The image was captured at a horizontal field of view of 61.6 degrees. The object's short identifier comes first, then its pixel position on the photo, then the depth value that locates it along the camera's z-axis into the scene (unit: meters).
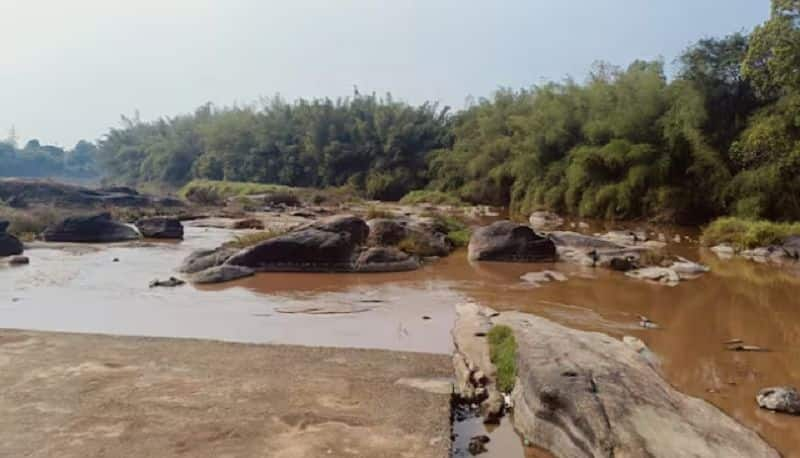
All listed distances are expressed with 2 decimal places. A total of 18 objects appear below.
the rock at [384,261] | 14.09
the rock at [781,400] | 5.98
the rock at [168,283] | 12.15
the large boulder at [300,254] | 13.84
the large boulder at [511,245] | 15.42
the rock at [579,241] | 16.08
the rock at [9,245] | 15.98
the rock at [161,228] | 20.34
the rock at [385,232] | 16.22
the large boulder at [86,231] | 18.98
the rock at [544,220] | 24.38
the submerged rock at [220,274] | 12.55
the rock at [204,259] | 13.55
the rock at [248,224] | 22.83
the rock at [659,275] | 13.12
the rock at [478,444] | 5.06
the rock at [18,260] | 14.70
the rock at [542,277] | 13.07
